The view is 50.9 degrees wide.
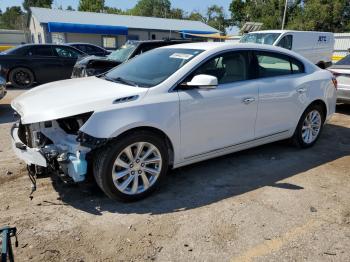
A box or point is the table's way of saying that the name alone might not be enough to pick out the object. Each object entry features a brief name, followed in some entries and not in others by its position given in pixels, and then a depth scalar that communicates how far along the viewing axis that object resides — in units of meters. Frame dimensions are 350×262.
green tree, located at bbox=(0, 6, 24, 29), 104.74
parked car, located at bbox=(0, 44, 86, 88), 12.14
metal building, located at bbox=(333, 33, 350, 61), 19.59
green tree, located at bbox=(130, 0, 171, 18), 102.83
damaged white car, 3.61
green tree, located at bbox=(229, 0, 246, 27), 53.41
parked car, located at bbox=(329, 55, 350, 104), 7.86
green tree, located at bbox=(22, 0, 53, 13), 87.94
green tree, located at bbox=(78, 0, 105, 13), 71.69
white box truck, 13.57
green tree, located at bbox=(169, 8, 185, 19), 97.88
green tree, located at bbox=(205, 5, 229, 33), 79.10
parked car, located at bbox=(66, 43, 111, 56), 16.50
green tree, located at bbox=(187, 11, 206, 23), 89.06
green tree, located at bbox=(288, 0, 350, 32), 38.94
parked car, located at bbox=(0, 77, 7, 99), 8.39
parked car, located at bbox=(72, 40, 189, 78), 8.87
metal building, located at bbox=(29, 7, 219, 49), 32.44
